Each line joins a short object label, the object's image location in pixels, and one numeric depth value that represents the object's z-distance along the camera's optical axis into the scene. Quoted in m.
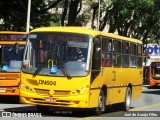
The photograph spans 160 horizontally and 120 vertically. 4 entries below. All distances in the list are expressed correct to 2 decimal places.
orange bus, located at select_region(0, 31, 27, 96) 19.81
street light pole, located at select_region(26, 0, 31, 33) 31.70
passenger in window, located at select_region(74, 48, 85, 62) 15.27
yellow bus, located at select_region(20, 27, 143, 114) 14.98
